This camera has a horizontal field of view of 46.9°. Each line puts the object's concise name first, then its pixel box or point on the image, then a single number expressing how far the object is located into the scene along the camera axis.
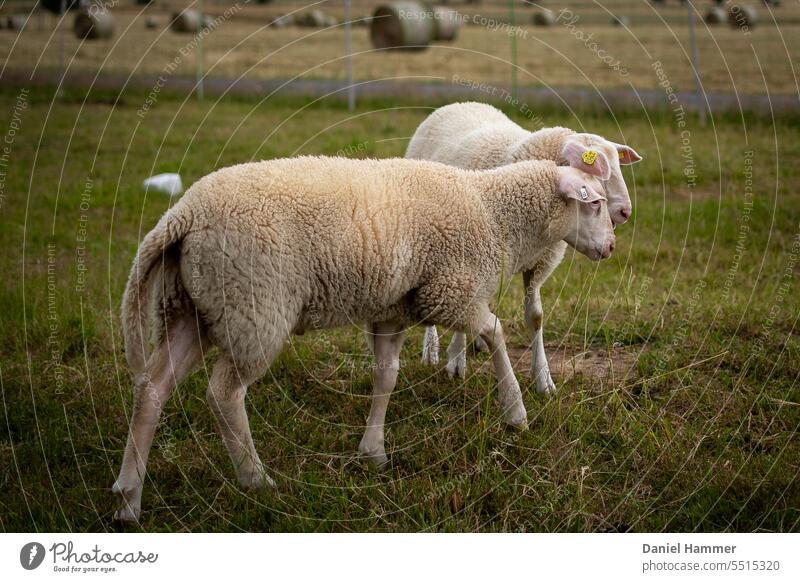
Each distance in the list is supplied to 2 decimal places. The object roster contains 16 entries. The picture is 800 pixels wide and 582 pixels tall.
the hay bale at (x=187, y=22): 24.12
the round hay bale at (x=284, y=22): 29.87
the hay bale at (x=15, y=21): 19.48
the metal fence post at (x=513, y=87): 13.32
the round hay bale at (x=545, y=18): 28.55
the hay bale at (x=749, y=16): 22.62
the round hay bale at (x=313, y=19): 29.41
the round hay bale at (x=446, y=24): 18.98
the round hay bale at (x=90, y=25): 21.59
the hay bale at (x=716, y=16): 27.89
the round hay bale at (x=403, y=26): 17.09
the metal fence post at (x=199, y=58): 16.45
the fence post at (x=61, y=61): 15.93
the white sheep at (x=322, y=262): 4.04
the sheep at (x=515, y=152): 4.97
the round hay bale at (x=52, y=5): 20.73
